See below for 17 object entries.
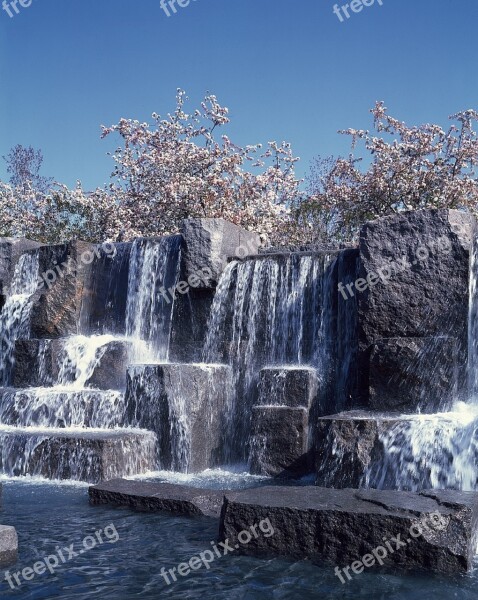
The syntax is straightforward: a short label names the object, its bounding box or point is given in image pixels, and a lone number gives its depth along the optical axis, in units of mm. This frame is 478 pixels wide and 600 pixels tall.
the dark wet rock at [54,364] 10445
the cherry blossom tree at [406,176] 19078
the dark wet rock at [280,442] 8484
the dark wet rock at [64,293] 11836
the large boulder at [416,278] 8492
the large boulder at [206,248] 10820
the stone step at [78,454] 8109
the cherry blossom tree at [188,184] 19531
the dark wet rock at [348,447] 7148
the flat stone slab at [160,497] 6184
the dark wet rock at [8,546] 4676
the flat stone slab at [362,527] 4598
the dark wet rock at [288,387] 8773
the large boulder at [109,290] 12125
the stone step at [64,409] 9484
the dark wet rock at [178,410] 8961
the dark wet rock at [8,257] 13273
